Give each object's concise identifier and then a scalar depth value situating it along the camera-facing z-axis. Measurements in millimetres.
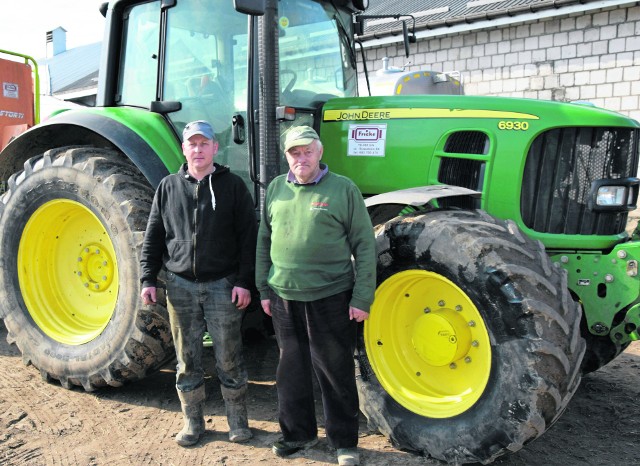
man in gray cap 3518
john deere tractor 3119
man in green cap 3238
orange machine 6922
